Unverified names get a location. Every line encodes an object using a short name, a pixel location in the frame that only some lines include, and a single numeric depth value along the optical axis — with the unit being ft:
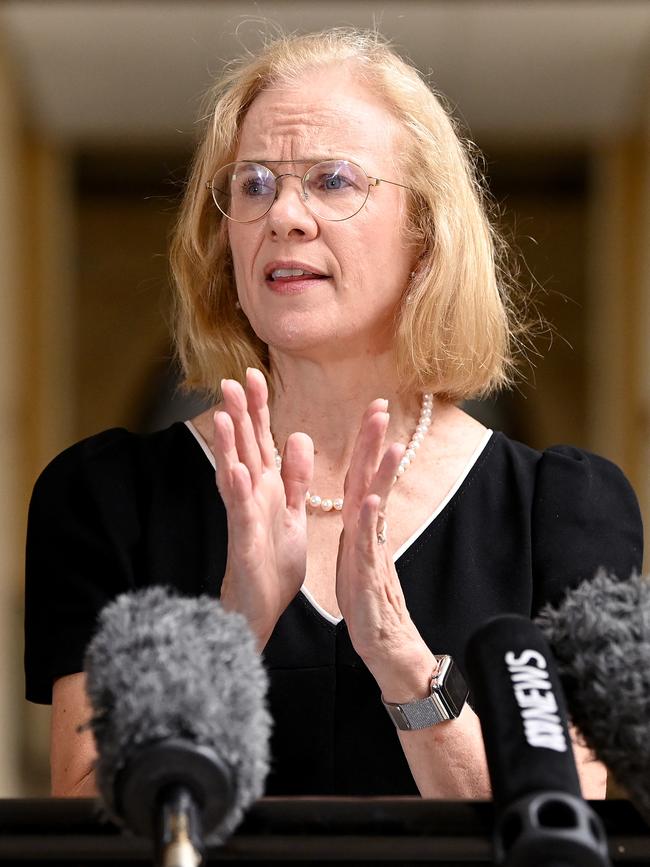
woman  11.87
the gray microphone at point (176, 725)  10.42
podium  10.57
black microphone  10.13
